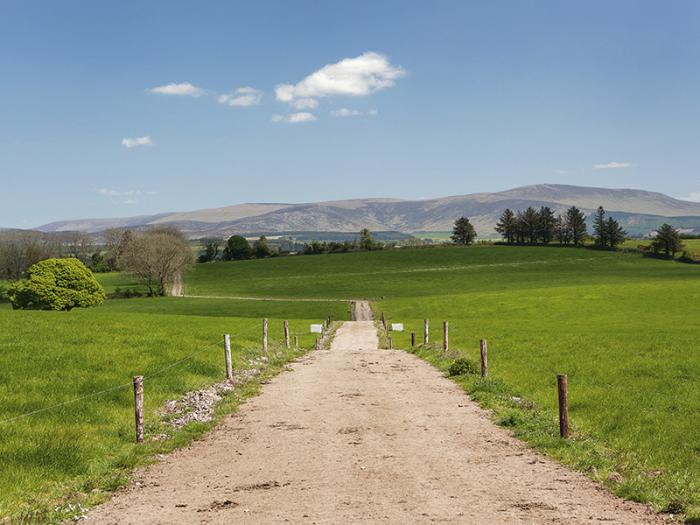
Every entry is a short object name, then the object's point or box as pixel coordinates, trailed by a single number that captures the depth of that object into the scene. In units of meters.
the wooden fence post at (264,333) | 35.41
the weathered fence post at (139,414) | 15.66
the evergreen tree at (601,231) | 178.12
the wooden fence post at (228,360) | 25.09
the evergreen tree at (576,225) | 187.31
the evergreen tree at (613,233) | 176.00
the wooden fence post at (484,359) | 25.33
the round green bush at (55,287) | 75.56
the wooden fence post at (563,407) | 15.60
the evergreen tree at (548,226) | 198.25
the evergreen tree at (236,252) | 198.12
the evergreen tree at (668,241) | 157.31
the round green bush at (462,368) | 26.83
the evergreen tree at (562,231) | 191.50
